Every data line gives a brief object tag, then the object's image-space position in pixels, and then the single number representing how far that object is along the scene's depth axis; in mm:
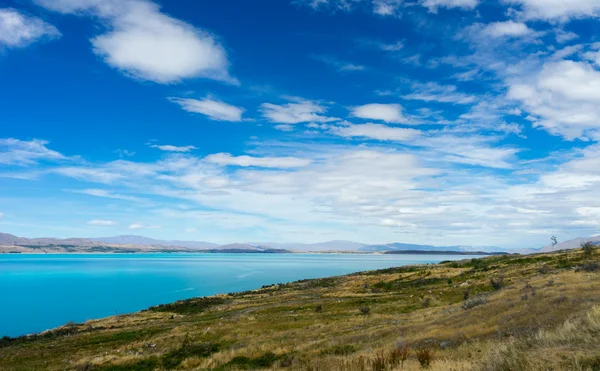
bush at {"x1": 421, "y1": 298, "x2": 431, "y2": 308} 31906
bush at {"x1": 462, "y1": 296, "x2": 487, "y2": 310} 22141
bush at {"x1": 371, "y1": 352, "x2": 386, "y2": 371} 10930
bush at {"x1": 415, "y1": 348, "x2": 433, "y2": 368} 10797
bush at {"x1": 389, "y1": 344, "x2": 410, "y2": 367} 11227
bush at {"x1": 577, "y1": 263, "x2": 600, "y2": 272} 28178
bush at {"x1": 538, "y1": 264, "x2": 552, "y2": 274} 36406
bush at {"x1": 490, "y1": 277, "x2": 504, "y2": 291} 33453
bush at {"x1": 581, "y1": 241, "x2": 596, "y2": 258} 45688
